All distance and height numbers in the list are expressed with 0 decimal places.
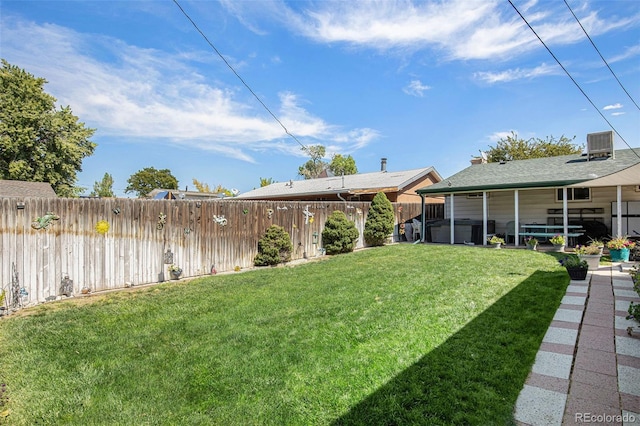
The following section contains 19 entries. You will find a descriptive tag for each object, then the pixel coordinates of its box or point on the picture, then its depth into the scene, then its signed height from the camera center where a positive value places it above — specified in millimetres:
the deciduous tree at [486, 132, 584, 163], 25531 +5542
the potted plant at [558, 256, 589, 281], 6023 -1002
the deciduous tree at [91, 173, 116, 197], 45325 +4972
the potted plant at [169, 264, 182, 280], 8055 -1363
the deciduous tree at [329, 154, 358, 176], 52831 +8610
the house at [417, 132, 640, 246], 10859 +796
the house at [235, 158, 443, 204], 17875 +1850
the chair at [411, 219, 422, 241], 14844 -525
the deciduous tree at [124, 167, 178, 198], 51250 +5867
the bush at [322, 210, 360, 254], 11977 -687
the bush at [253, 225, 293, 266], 9852 -947
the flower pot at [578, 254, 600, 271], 6989 -972
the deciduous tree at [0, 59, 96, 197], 22312 +6159
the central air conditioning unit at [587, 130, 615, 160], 12234 +2734
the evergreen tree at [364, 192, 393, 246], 13539 -253
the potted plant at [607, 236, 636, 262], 7945 -865
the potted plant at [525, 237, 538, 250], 10534 -951
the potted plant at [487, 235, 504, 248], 11482 -932
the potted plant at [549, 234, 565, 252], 9898 -868
